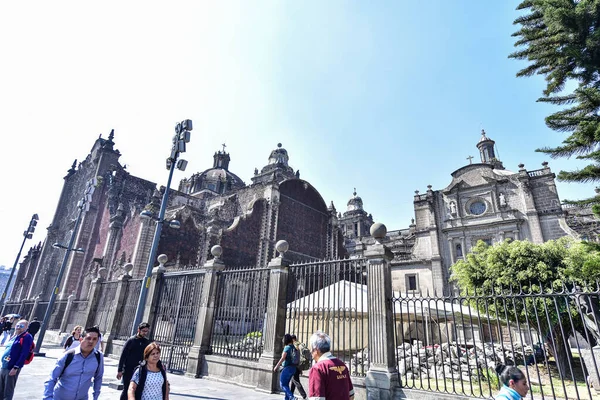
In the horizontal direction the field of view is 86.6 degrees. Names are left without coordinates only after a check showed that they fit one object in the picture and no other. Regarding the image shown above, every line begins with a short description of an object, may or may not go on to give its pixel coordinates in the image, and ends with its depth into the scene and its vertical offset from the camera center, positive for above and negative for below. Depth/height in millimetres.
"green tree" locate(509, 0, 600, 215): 6797 +5992
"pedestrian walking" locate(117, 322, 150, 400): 5375 -587
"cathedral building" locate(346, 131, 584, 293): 26531 +9861
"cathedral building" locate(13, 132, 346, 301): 22234 +7588
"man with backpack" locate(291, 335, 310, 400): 6195 -929
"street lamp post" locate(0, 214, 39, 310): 18672 +4689
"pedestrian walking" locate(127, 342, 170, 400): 3498 -624
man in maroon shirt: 3117 -464
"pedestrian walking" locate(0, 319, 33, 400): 4953 -691
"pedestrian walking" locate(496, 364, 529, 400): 3053 -433
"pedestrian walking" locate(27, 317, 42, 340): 8258 -255
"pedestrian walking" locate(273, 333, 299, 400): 6164 -685
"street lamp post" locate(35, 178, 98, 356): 12594 +2858
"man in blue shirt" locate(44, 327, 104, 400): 3723 -624
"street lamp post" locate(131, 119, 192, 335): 9680 +5040
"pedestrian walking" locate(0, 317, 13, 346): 7798 -370
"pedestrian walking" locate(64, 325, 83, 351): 7573 -467
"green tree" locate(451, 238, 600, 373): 11356 +2466
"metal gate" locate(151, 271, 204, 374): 10148 +174
